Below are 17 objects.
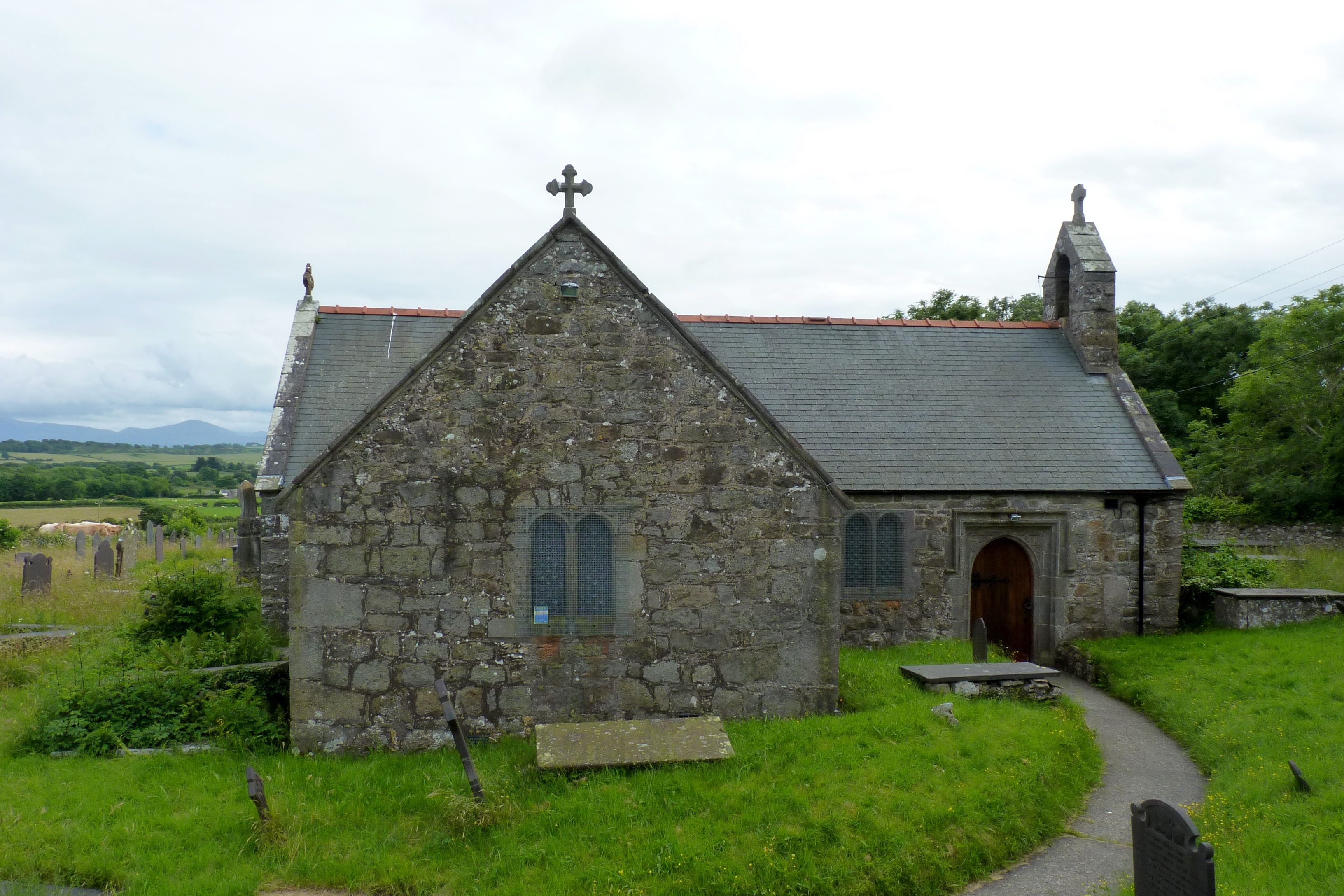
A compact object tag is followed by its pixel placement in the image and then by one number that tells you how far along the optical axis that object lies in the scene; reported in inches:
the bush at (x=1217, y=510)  1081.4
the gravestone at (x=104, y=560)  815.7
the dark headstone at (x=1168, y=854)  205.0
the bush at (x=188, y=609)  493.0
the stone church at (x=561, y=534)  364.5
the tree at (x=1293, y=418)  1020.5
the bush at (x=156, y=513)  1592.0
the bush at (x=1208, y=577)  636.7
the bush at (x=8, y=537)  1103.0
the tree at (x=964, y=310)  1462.8
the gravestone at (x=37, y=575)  683.4
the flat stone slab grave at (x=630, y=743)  325.1
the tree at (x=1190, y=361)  1505.9
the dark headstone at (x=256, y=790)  273.1
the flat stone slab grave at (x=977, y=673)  443.5
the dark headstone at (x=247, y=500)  667.4
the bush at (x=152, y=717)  366.9
